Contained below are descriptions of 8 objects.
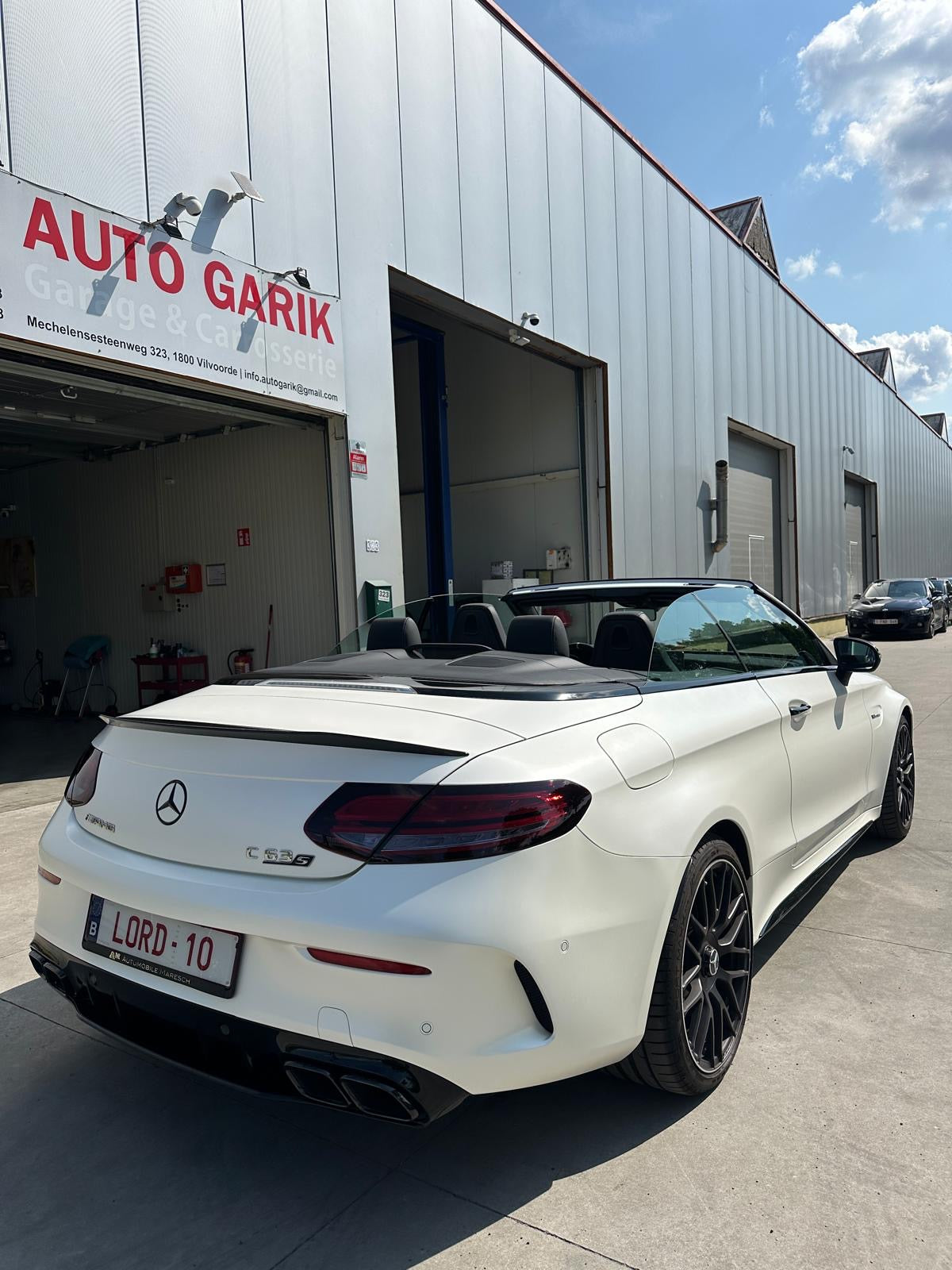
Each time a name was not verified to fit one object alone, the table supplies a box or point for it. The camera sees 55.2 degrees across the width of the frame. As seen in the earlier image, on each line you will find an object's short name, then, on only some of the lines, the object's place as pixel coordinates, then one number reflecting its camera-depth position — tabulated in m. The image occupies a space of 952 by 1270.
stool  11.75
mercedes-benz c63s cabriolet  1.80
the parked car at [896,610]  20.53
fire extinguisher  10.12
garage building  5.79
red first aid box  10.70
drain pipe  14.95
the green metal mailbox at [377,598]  7.72
